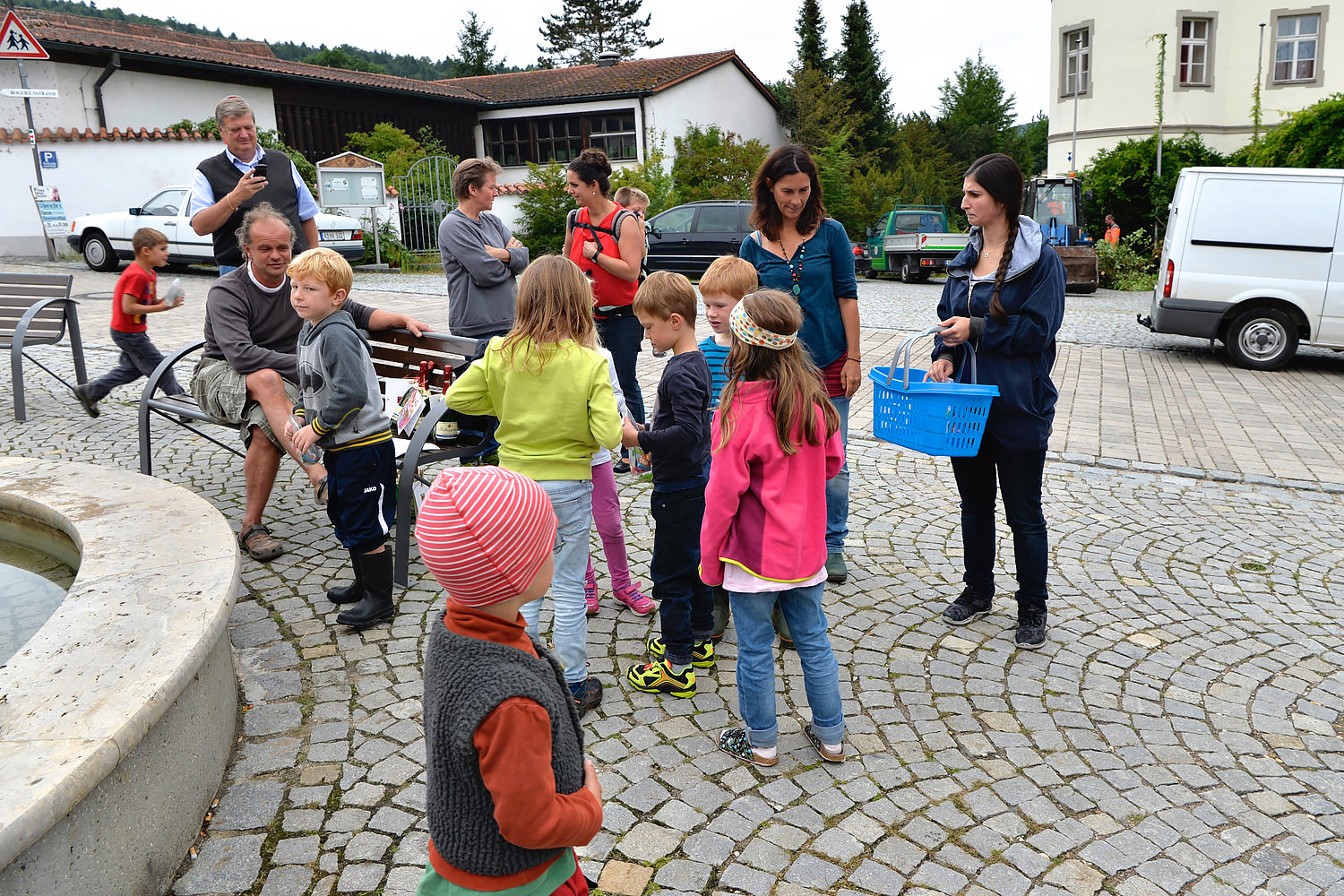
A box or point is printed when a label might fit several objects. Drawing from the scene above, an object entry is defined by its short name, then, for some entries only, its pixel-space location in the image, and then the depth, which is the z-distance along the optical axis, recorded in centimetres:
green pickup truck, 2092
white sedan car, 1736
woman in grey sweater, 553
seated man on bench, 476
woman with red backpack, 557
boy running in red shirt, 707
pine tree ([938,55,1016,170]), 5366
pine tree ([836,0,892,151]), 4444
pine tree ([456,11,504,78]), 6975
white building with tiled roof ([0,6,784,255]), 2028
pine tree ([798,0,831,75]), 4622
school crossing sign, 1191
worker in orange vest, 2383
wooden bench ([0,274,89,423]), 729
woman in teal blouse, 414
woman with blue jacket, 371
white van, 1055
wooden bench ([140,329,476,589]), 435
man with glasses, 539
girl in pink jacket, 289
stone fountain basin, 205
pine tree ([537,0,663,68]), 6525
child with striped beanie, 153
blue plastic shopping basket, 369
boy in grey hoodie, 383
